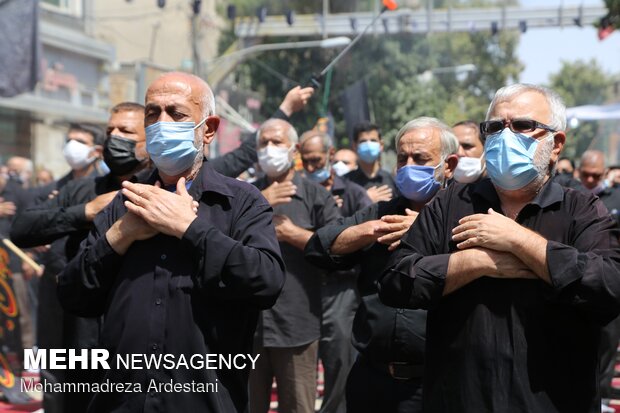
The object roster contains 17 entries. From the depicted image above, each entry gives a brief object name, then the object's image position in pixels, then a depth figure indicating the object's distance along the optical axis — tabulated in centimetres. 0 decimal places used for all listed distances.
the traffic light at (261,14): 2230
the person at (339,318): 703
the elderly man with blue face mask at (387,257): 445
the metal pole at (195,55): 2389
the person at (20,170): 1402
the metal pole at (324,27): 2732
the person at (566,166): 1194
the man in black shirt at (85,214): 512
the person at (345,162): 1120
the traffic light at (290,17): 2272
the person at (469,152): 595
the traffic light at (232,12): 2003
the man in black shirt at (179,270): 337
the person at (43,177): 1599
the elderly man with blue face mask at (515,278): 318
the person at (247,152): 620
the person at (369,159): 981
